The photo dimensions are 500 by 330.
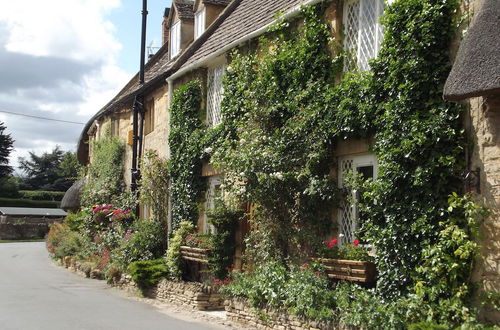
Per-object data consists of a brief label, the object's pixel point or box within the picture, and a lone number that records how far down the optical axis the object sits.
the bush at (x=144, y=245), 15.79
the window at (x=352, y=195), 9.21
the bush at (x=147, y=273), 14.05
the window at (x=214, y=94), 14.08
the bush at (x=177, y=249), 13.84
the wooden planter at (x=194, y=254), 12.63
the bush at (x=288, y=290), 8.62
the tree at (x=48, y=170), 63.59
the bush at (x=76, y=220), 22.44
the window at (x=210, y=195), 13.77
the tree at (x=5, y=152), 59.22
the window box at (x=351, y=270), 8.52
